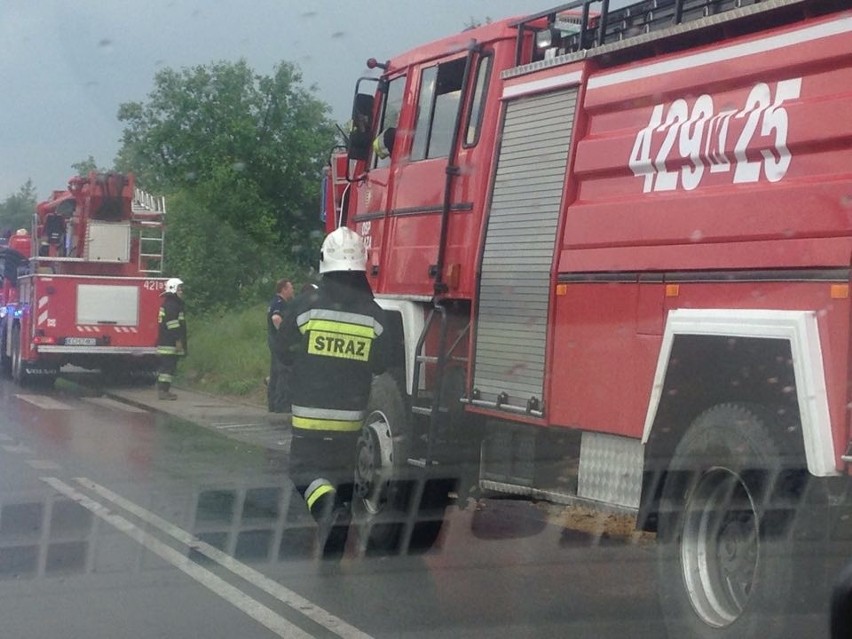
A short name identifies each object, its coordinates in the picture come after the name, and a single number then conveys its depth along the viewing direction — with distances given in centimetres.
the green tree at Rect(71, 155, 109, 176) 3884
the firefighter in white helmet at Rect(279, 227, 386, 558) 743
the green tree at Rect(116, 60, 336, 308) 2644
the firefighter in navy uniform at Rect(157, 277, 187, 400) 1881
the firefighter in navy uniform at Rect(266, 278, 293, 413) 1494
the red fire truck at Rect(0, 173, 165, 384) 2031
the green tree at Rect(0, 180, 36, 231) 6925
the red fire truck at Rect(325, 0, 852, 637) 528
